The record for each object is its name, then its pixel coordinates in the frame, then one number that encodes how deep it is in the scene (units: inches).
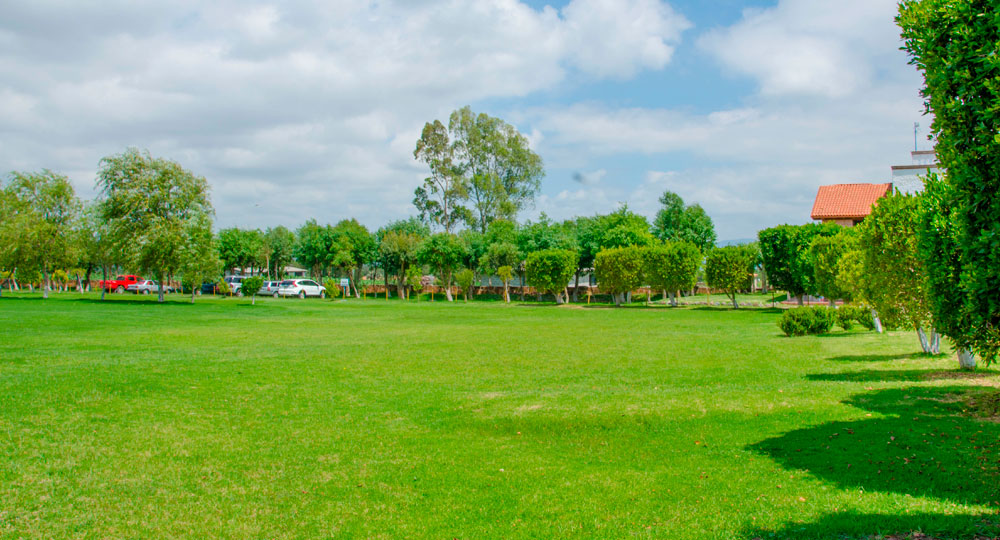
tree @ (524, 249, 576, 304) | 2197.3
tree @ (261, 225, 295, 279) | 3160.9
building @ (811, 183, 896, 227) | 1962.4
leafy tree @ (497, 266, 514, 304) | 2372.0
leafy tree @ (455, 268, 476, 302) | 2476.6
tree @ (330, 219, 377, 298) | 2711.6
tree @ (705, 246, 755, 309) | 1689.2
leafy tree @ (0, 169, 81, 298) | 1791.3
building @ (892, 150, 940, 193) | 1598.2
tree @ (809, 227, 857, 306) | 1003.9
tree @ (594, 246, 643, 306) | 1979.6
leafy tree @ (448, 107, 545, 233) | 2844.5
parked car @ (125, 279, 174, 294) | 2778.1
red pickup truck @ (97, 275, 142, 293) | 2711.6
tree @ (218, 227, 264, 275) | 2874.0
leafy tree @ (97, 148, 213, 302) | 1707.7
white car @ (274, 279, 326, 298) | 2541.8
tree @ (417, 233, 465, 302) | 2488.9
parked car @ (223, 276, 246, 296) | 2596.0
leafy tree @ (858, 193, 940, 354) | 523.8
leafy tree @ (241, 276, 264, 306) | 1857.7
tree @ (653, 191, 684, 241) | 2773.1
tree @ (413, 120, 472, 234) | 2854.3
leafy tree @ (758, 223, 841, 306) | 1497.3
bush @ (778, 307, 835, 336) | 895.1
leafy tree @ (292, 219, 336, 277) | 2869.1
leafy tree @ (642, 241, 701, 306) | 1851.6
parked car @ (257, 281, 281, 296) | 2623.0
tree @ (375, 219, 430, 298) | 2657.5
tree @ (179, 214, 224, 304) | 1737.2
